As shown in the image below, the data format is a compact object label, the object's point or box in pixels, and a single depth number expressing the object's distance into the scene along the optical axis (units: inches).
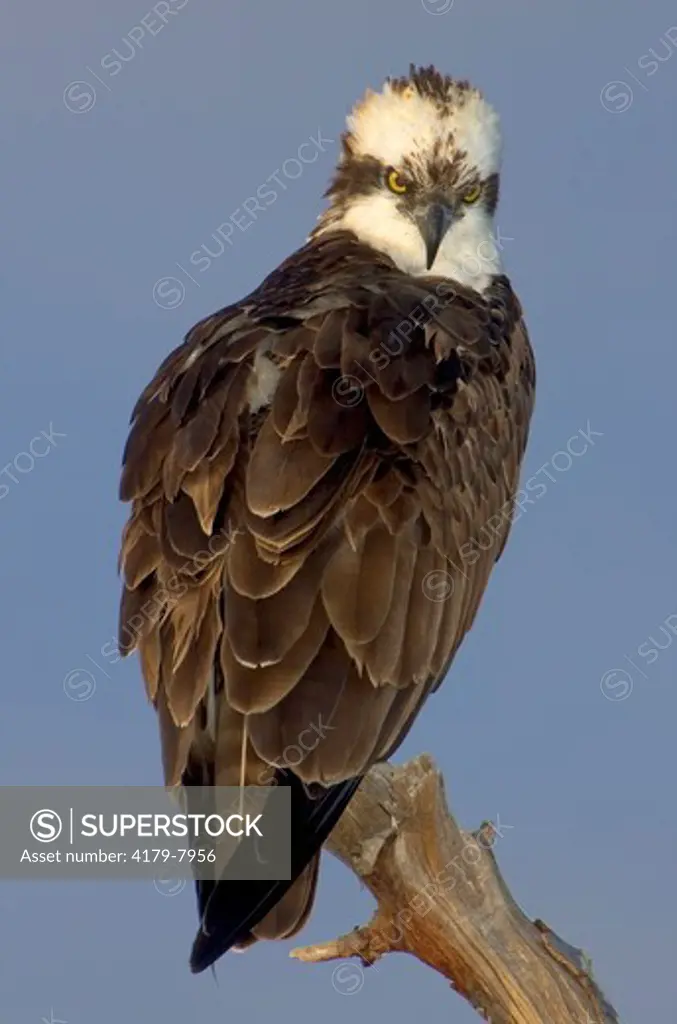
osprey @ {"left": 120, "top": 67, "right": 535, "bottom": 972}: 756.6
